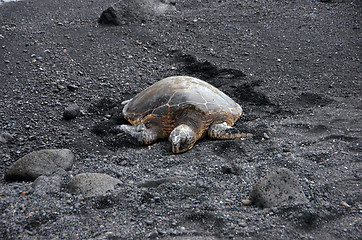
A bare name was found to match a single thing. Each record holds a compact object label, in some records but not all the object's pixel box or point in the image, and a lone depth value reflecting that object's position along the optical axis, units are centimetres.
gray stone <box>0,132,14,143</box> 786
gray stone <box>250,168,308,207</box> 537
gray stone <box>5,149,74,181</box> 643
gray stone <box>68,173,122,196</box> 581
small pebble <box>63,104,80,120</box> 899
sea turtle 839
